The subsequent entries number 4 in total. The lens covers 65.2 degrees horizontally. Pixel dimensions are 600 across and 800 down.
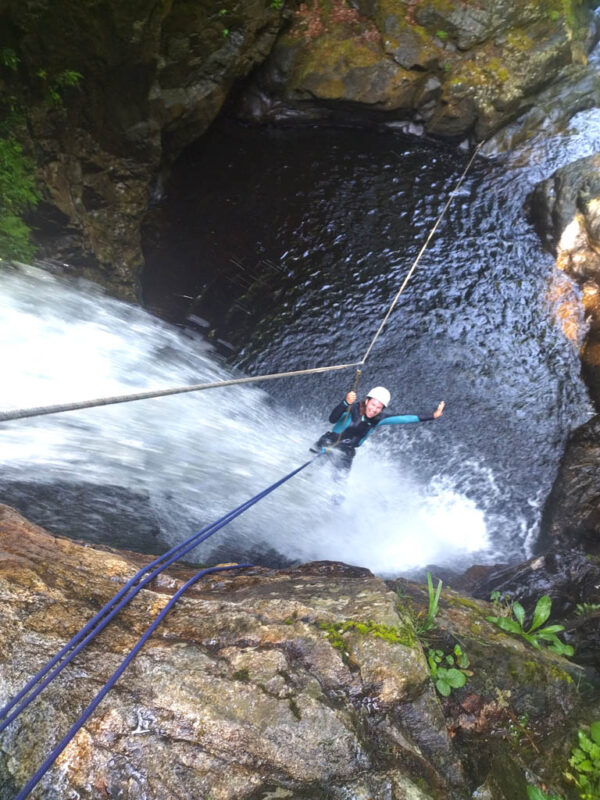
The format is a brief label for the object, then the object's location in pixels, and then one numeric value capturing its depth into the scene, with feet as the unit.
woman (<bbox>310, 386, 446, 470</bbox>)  18.85
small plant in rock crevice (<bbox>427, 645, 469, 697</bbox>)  9.03
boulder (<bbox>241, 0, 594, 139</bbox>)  30.12
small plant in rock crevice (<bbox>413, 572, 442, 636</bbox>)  9.92
